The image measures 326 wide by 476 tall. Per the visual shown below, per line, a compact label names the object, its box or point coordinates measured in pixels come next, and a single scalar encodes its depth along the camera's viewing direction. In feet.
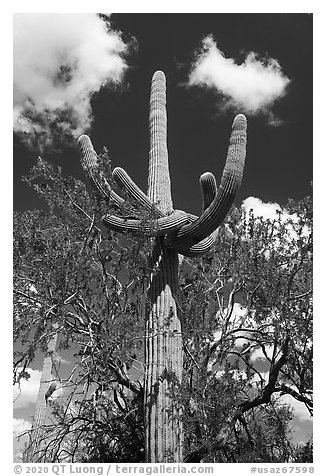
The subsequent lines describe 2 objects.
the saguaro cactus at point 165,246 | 15.44
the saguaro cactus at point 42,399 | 19.18
